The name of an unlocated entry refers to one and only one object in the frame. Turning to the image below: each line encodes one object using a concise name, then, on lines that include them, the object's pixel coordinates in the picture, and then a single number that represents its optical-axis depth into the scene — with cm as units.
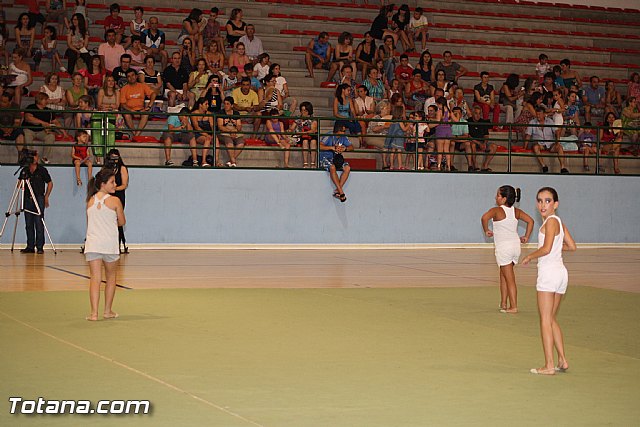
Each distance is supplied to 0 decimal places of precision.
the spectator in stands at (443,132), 2370
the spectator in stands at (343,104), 2392
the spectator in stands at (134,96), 2236
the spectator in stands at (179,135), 2173
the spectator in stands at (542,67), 2869
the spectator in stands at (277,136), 2280
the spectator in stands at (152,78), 2342
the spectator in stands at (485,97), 2612
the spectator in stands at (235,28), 2631
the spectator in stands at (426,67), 2680
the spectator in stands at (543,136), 2461
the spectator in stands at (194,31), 2577
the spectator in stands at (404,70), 2659
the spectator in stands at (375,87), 2492
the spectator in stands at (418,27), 2884
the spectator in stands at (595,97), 2820
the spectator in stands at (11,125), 2117
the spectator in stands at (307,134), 2268
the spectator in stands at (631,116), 2698
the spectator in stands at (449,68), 2739
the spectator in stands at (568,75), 2816
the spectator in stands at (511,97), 2690
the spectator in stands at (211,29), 2598
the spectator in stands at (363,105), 2411
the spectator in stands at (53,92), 2223
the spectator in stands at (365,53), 2638
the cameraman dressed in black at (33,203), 1966
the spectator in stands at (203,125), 2186
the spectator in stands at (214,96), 2270
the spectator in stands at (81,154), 2084
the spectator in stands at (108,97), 2216
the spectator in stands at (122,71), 2336
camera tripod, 1953
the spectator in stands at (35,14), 2508
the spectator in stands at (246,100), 2336
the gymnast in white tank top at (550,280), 788
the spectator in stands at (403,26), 2848
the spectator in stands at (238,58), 2520
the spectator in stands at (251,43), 2619
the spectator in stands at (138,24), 2550
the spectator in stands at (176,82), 2347
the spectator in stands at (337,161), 2220
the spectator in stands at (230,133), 2216
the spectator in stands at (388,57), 2644
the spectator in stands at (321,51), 2675
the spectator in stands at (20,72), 2302
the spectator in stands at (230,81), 2395
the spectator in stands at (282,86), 2427
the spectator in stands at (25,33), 2466
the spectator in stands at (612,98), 2825
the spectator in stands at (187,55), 2394
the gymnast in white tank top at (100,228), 1055
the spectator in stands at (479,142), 2417
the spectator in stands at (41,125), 2125
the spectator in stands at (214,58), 2475
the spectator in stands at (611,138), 2569
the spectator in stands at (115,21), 2494
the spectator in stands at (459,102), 2478
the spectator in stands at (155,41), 2483
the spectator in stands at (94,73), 2319
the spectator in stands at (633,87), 2845
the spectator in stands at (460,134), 2414
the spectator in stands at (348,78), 2490
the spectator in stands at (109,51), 2414
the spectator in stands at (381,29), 2806
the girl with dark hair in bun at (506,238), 1184
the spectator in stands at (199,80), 2342
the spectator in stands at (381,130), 2358
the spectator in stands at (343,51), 2630
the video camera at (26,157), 1969
